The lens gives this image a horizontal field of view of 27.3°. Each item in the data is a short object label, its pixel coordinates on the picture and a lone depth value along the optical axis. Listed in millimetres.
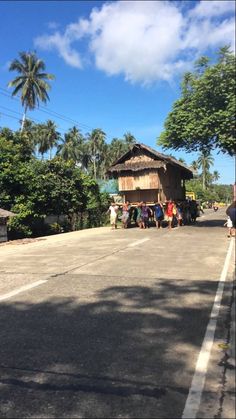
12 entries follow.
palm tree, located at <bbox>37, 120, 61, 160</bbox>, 76794
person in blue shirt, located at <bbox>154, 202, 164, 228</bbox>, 26970
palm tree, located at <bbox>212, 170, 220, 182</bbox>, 149550
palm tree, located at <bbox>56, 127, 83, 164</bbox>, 86812
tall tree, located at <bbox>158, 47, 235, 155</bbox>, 9658
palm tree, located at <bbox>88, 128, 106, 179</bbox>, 93706
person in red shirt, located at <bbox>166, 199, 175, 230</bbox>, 25992
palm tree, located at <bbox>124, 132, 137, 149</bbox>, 98675
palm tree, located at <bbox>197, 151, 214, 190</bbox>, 105112
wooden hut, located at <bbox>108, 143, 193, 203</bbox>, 27734
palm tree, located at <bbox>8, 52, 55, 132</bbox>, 51875
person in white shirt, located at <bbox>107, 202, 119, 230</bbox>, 28422
